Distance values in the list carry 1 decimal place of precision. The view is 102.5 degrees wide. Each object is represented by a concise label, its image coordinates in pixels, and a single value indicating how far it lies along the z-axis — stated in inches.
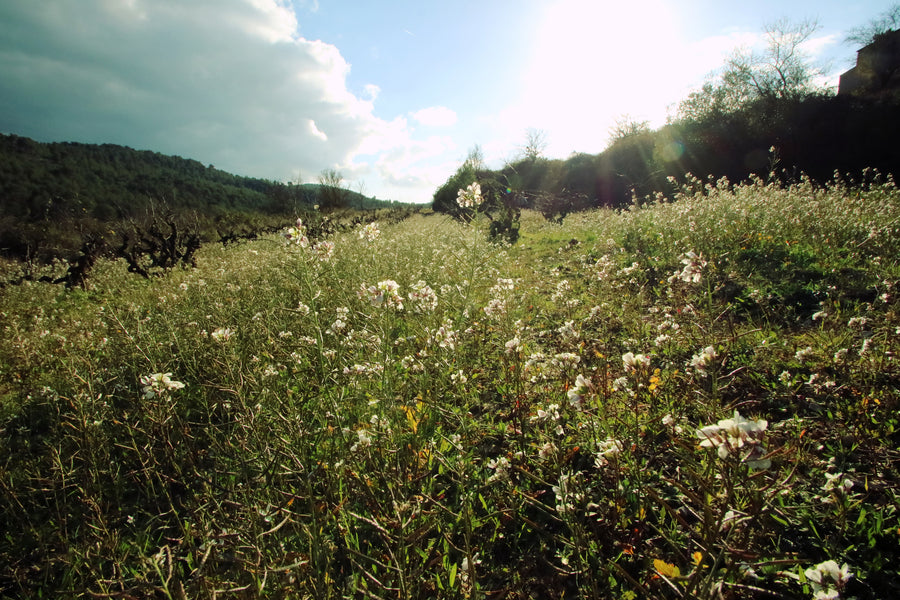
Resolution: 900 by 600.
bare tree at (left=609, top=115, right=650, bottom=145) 1119.9
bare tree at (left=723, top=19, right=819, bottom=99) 896.3
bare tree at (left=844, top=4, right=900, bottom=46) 817.5
